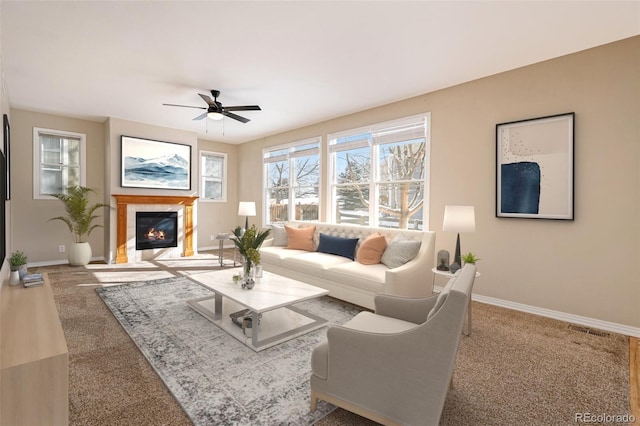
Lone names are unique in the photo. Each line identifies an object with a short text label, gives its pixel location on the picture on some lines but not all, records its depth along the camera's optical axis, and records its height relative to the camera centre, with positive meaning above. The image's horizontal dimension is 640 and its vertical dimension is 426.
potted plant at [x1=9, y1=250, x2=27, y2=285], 2.55 -0.50
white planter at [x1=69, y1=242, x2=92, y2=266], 5.47 -0.84
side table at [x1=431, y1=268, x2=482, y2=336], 2.81 -0.90
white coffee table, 2.59 -1.05
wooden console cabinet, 1.30 -0.75
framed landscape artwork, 6.05 +0.94
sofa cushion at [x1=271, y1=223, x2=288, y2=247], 5.19 -0.48
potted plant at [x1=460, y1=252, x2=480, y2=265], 2.96 -0.48
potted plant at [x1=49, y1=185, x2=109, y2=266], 5.43 -0.18
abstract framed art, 3.22 +0.48
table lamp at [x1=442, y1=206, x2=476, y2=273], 3.12 -0.11
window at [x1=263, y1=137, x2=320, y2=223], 6.05 +0.60
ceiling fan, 4.00 +1.35
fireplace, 6.25 -0.45
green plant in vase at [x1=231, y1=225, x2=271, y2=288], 2.98 -0.39
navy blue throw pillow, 4.22 -0.52
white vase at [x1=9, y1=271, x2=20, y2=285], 2.51 -0.58
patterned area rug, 1.80 -1.18
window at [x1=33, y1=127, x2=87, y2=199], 5.52 +0.90
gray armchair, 1.37 -0.78
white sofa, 3.25 -0.74
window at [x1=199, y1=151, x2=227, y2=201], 7.62 +0.84
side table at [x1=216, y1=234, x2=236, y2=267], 5.87 -0.63
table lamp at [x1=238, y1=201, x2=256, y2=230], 6.03 +0.00
